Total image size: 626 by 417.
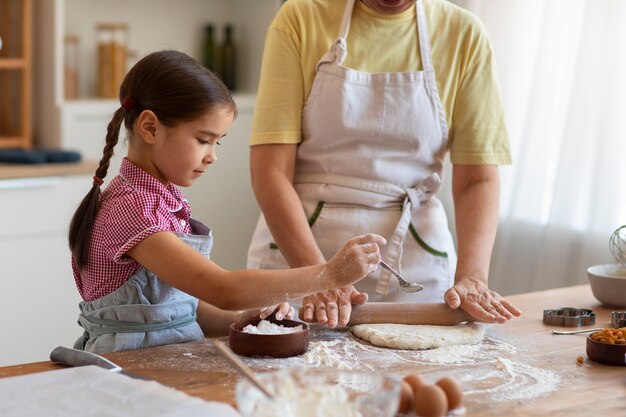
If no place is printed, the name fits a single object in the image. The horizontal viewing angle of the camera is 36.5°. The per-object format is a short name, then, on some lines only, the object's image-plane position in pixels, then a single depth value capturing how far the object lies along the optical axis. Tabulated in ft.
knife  4.67
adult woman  6.60
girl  5.02
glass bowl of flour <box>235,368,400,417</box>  3.59
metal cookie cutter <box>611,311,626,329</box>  6.03
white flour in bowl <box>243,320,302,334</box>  5.28
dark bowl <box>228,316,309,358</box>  5.07
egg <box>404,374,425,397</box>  4.16
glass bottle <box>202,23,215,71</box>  13.33
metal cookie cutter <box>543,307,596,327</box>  6.06
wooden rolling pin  5.83
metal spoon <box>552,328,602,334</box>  5.84
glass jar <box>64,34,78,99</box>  12.19
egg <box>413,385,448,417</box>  4.07
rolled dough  5.40
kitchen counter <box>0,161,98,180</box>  10.25
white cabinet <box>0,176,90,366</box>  10.46
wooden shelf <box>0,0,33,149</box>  11.25
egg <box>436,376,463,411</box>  4.22
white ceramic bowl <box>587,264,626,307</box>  6.57
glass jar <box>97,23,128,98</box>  12.41
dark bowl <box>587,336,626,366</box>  5.10
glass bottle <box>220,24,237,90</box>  13.61
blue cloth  10.61
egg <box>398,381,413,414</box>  4.12
